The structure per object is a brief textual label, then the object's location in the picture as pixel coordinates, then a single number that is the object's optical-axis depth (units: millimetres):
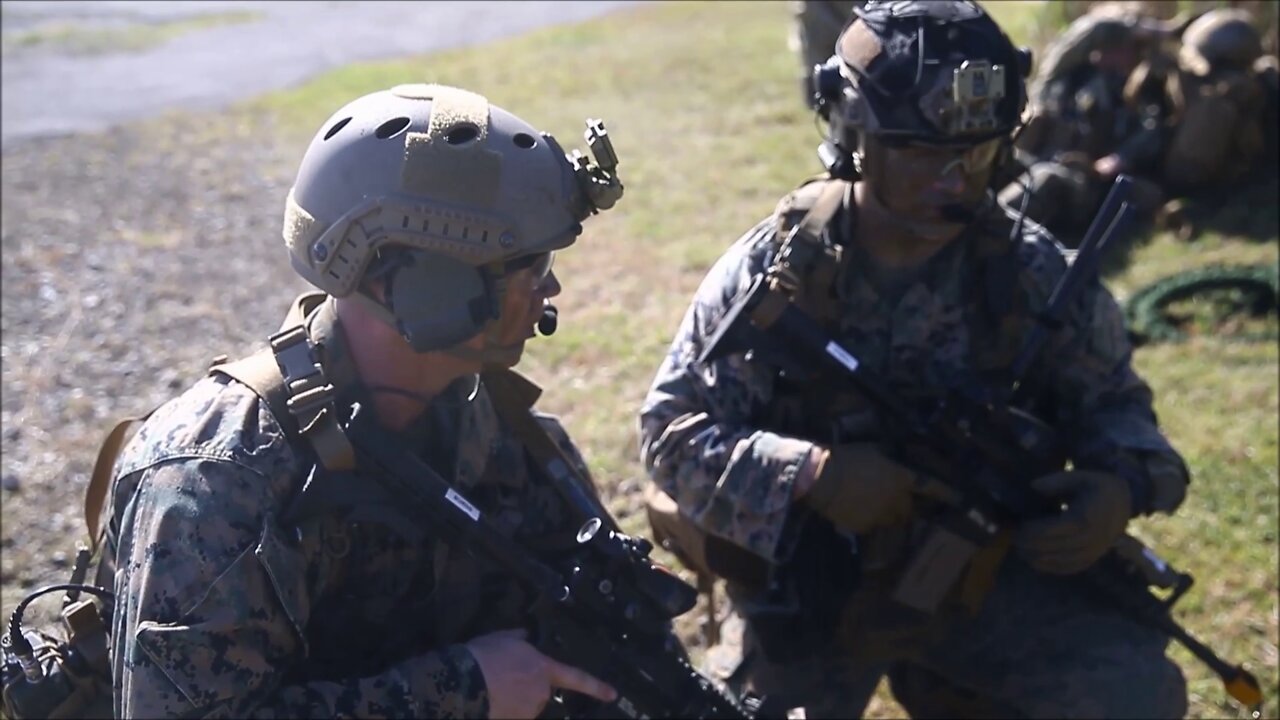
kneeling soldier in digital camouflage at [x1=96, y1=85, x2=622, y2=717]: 2428
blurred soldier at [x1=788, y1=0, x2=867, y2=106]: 5973
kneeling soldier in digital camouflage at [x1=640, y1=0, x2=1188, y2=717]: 3523
